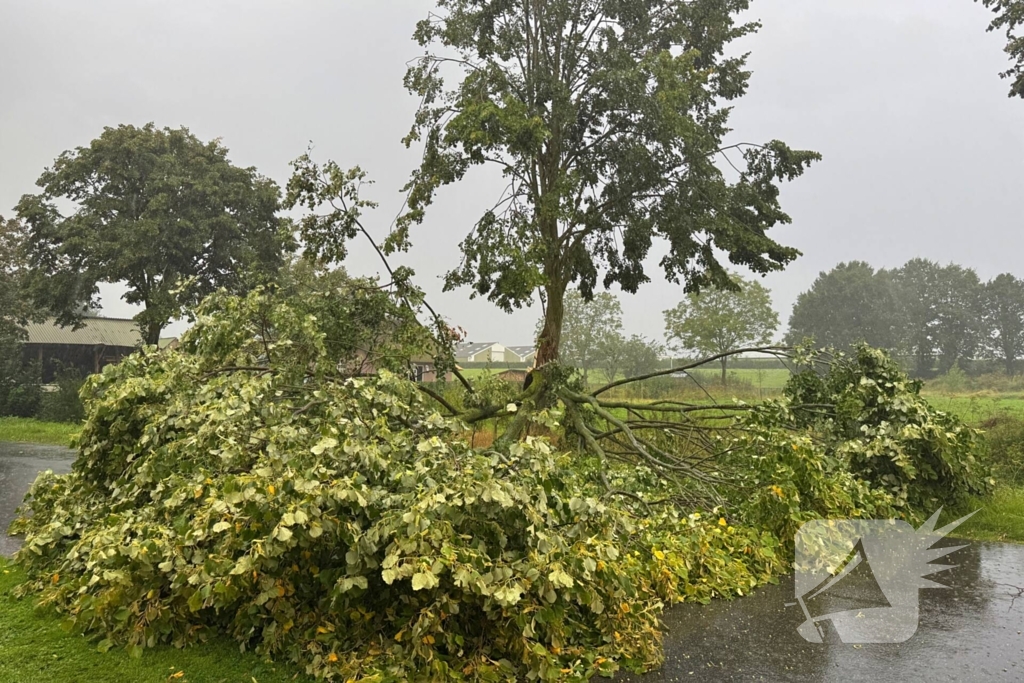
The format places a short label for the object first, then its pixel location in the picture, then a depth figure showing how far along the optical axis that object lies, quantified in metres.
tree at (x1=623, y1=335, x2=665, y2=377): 26.56
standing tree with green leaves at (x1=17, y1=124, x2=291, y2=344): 19.12
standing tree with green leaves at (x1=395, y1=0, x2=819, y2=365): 9.02
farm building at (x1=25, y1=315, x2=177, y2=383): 27.61
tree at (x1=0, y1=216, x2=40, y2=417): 18.05
